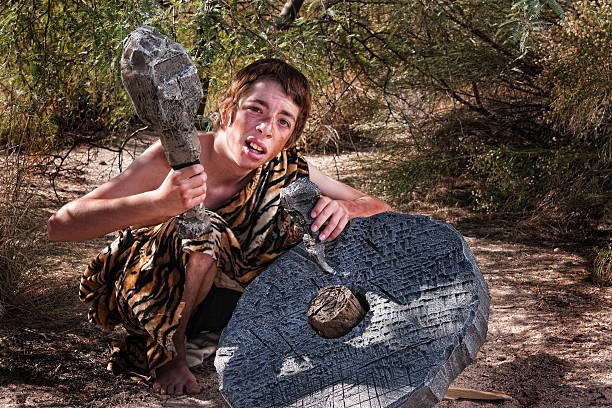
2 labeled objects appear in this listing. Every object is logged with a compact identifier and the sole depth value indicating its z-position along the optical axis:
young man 2.15
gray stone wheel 1.62
